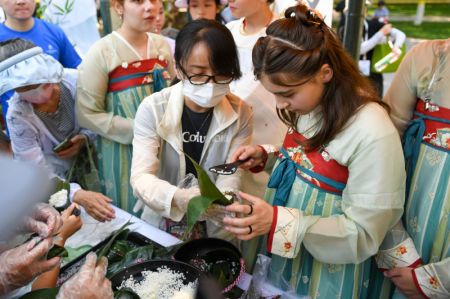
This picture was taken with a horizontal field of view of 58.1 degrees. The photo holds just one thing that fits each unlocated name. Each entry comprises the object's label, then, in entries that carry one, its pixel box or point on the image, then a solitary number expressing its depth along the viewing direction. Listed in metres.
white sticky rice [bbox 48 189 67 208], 1.70
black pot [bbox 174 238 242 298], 1.43
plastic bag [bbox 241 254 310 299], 1.49
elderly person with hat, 2.01
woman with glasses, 1.65
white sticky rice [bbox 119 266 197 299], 1.26
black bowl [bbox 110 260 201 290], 1.31
